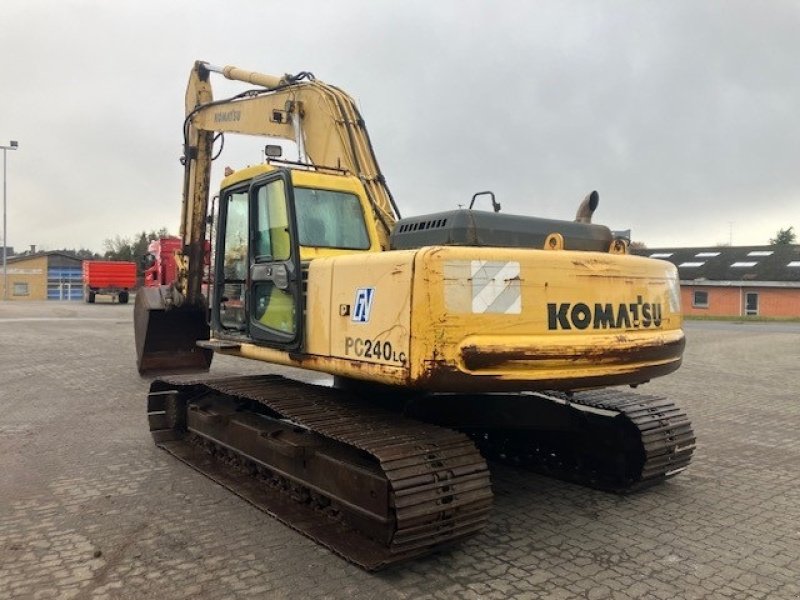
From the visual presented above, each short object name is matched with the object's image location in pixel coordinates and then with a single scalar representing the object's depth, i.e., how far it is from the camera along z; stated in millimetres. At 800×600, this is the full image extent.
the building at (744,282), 39403
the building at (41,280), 50406
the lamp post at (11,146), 40600
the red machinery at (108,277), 35094
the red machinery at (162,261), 19516
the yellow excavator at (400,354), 3641
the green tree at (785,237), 57938
